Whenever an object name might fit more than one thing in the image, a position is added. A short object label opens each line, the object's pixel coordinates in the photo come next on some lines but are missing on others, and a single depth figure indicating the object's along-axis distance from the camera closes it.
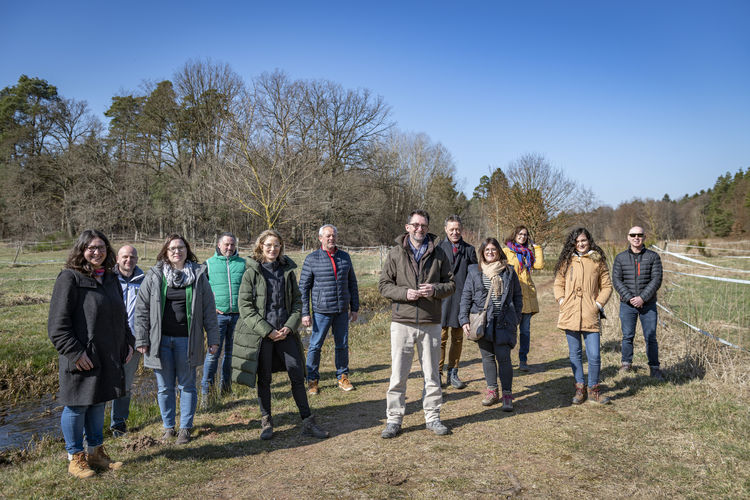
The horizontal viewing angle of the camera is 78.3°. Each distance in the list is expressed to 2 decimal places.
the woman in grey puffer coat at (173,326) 4.18
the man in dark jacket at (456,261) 5.55
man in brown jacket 4.23
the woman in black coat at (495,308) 4.83
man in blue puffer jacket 5.78
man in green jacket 5.73
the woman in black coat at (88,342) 3.40
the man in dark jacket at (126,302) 4.72
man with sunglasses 5.72
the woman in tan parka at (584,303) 5.00
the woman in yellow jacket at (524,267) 6.57
